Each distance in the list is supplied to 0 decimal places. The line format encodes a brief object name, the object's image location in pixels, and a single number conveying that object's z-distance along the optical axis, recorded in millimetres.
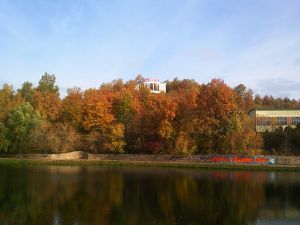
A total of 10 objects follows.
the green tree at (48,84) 109812
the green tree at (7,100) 74888
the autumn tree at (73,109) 72750
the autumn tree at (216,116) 60125
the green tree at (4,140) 65562
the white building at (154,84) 122206
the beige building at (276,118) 76188
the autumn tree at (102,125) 64688
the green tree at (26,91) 93881
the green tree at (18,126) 66625
